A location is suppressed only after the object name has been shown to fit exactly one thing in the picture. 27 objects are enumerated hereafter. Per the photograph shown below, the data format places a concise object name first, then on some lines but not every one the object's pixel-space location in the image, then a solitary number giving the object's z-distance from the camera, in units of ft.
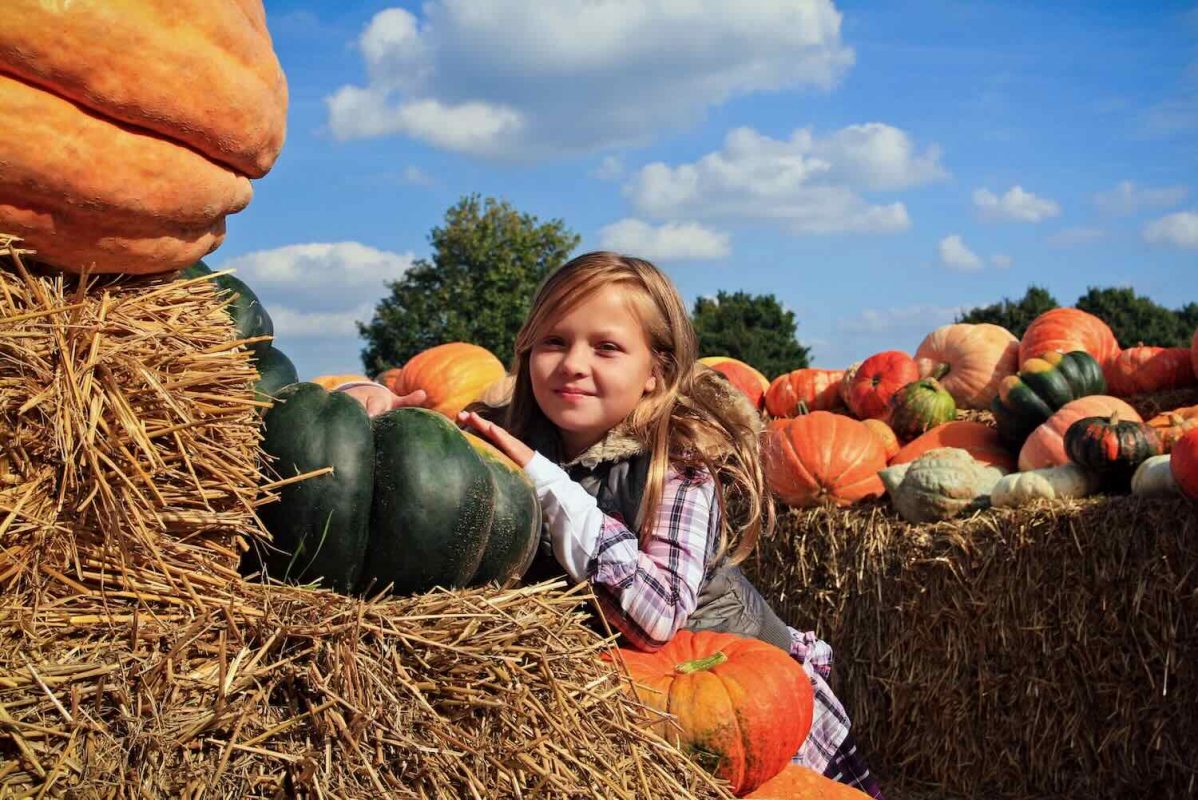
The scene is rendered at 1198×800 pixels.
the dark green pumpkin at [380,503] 6.30
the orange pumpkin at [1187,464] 14.96
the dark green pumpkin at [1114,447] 17.02
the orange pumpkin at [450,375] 21.76
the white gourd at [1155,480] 15.89
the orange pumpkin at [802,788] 7.53
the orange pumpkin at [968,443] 21.02
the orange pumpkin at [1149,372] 22.80
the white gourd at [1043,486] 17.17
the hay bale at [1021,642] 15.42
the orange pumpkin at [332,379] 18.81
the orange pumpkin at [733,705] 6.98
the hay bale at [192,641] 4.96
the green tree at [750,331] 56.13
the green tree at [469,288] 65.00
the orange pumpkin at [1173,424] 17.69
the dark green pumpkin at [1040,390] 20.66
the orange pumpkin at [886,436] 22.43
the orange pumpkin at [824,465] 19.97
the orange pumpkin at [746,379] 27.09
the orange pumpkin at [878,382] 24.21
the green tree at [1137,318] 60.95
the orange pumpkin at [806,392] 25.90
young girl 7.50
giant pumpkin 5.19
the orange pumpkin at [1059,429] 18.94
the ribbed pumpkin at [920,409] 22.88
